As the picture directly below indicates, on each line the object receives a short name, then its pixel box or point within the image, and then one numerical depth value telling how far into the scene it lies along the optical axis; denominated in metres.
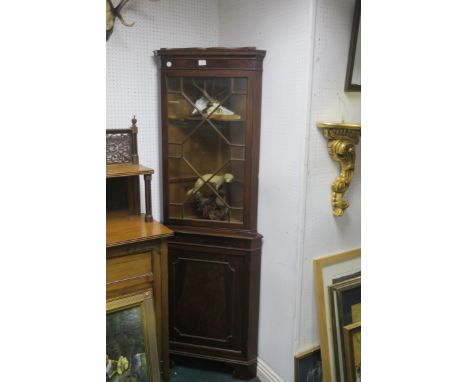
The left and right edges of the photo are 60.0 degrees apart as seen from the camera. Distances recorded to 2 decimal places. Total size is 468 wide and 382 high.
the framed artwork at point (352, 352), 1.95
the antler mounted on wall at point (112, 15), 1.96
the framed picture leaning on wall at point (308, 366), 2.02
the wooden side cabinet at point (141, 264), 1.84
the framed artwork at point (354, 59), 1.79
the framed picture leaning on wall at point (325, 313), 1.98
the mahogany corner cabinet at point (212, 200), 2.02
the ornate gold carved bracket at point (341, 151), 1.80
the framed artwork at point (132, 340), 1.85
